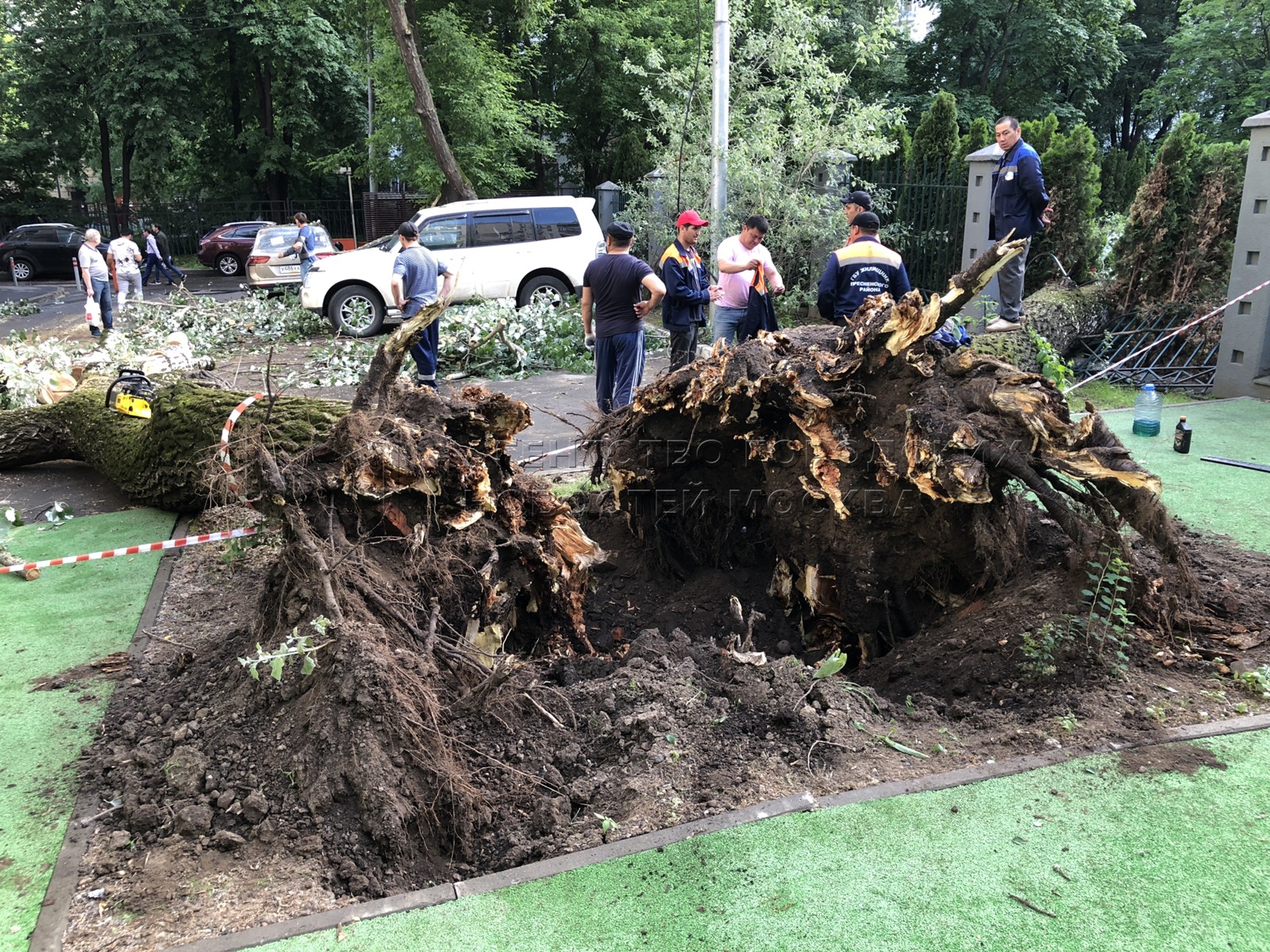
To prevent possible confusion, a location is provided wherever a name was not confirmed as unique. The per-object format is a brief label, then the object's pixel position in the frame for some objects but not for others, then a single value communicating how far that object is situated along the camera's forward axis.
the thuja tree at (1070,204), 11.69
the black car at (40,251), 25.38
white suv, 14.76
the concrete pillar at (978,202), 11.02
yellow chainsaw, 7.24
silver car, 18.97
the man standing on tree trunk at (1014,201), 8.20
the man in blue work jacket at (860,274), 6.46
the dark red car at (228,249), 27.25
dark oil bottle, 7.29
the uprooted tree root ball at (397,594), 3.19
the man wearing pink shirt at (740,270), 7.88
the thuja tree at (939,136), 14.05
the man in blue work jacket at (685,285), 7.75
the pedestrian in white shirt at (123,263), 16.14
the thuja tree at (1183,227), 10.77
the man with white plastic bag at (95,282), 14.30
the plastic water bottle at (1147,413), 7.83
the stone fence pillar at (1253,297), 9.02
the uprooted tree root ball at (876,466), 3.99
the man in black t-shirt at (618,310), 7.36
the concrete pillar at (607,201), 21.12
